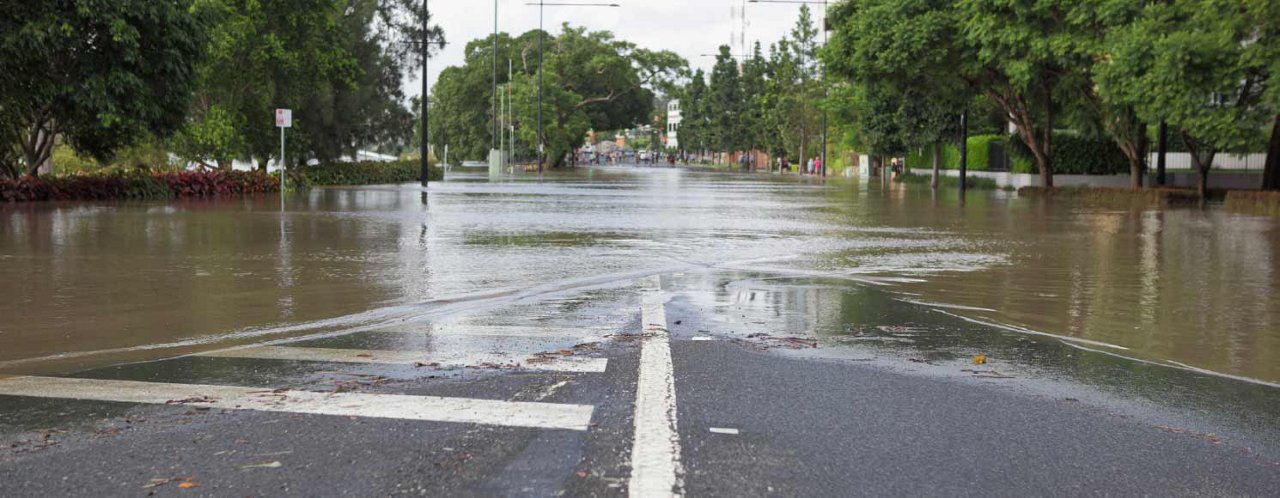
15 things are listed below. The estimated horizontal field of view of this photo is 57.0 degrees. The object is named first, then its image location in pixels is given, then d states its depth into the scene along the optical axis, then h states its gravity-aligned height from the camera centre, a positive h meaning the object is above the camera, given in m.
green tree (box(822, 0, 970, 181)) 37.94 +4.26
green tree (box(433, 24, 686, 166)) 98.56 +8.15
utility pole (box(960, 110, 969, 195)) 41.28 +1.29
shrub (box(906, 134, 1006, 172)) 57.94 +1.38
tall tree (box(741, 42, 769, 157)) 109.56 +7.69
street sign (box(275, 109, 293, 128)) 28.11 +1.42
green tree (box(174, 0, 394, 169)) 37.03 +3.37
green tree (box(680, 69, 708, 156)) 133.00 +8.03
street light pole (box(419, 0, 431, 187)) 43.78 +1.58
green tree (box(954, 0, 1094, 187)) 34.34 +4.03
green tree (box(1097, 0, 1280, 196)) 27.22 +2.70
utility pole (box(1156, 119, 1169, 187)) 38.38 +1.00
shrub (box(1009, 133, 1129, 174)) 48.84 +0.98
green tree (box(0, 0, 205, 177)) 22.58 +2.36
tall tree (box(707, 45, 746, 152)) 119.00 +7.72
